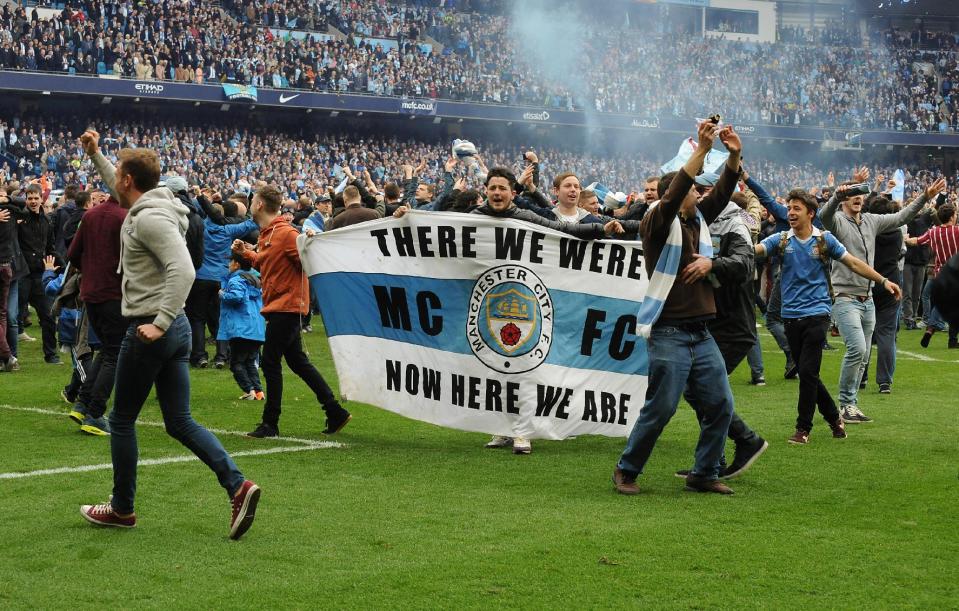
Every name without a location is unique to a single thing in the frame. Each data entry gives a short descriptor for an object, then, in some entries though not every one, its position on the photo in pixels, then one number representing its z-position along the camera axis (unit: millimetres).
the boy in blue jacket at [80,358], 9367
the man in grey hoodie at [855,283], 10039
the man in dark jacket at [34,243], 14867
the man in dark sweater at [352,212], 11984
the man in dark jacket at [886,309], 11625
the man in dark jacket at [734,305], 7074
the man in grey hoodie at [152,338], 5895
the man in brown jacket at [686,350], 6902
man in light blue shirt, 9031
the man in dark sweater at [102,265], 8250
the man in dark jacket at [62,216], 15862
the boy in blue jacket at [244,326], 11367
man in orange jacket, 9219
